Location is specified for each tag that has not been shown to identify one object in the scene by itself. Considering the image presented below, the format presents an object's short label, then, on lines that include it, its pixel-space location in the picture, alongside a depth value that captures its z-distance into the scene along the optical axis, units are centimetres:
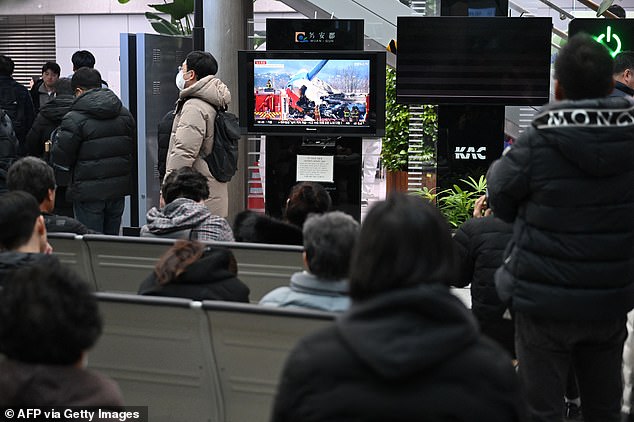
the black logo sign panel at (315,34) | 1485
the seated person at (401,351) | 336
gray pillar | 1797
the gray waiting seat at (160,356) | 662
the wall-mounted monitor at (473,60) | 1388
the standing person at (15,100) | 1729
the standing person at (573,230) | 624
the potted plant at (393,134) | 1996
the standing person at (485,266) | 834
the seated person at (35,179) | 867
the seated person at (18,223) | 677
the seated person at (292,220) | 902
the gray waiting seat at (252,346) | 615
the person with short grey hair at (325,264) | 598
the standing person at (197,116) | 1313
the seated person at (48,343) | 392
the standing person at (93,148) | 1347
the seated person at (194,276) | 719
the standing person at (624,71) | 1104
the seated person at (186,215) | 931
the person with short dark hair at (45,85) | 1943
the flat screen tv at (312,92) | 1433
